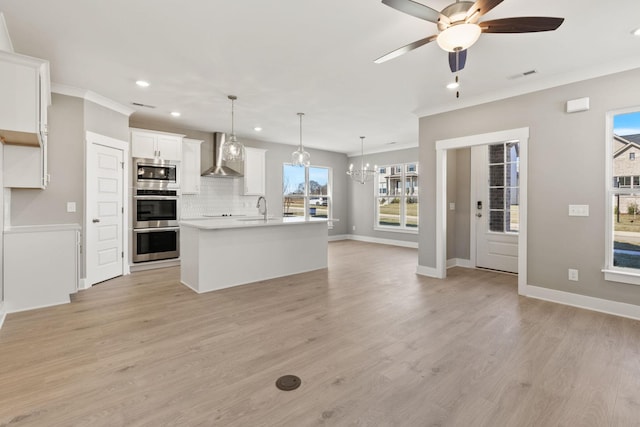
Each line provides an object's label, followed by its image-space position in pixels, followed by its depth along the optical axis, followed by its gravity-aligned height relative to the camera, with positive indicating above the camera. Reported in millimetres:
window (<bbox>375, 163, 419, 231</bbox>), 8469 +369
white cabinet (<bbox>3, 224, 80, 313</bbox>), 3355 -648
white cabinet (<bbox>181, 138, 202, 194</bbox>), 6168 +895
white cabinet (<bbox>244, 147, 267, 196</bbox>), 7168 +918
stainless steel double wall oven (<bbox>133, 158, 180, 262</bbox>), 5449 -12
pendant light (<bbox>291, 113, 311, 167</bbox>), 5047 +868
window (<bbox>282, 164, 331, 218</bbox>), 8508 +552
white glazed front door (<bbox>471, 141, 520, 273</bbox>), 5293 +104
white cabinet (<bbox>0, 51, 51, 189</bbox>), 2674 +1011
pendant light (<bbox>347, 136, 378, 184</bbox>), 8141 +1048
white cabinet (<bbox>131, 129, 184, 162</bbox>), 5410 +1195
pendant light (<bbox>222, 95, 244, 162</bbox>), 4422 +890
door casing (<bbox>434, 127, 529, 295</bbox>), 4055 +365
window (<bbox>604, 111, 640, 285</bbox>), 3367 +154
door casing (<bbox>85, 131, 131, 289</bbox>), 4387 +239
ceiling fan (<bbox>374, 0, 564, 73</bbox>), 1960 +1281
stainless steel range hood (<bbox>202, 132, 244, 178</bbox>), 6310 +943
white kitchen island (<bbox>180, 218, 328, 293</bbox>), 4211 -634
